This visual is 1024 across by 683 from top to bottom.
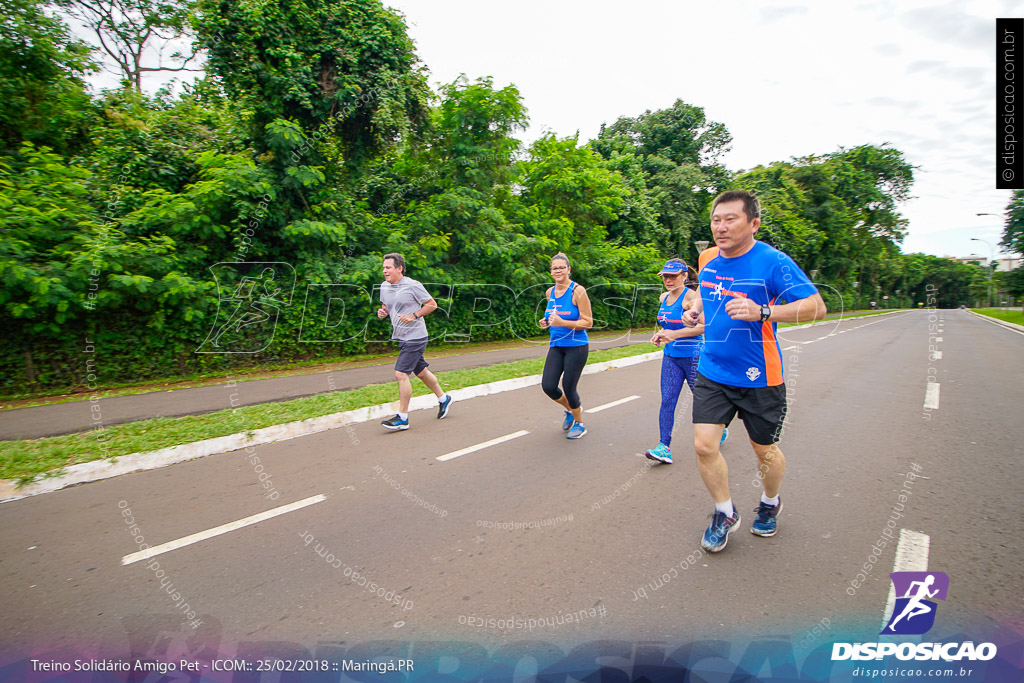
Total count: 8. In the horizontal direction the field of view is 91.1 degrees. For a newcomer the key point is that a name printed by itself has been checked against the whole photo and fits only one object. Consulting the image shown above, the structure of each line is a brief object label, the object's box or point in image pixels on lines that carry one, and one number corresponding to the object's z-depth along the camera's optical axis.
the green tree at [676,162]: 28.05
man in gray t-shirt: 6.10
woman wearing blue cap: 4.75
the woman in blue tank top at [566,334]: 5.36
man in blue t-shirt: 2.88
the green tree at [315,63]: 10.71
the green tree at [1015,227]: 27.73
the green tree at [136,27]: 17.17
